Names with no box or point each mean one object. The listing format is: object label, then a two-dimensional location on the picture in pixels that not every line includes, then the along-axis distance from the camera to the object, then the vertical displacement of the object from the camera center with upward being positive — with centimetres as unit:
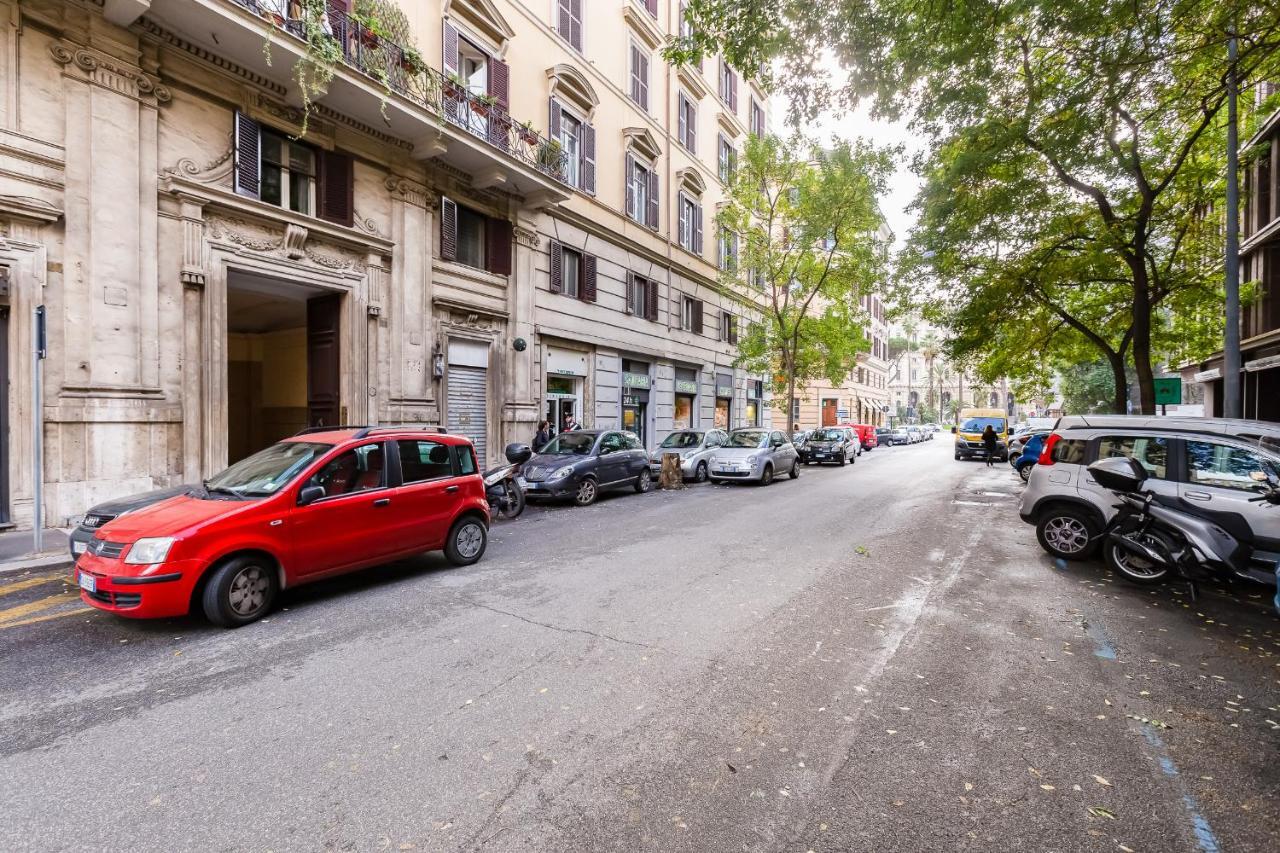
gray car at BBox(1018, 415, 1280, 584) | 582 -61
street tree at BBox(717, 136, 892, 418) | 2141 +718
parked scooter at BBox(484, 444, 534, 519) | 1006 -117
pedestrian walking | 2270 -81
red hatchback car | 454 -95
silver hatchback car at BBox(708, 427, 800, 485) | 1600 -104
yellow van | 2578 -44
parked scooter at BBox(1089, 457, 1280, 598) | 565 -122
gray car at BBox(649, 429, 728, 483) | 1697 -84
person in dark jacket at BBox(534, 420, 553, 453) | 1535 -40
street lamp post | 1047 +251
